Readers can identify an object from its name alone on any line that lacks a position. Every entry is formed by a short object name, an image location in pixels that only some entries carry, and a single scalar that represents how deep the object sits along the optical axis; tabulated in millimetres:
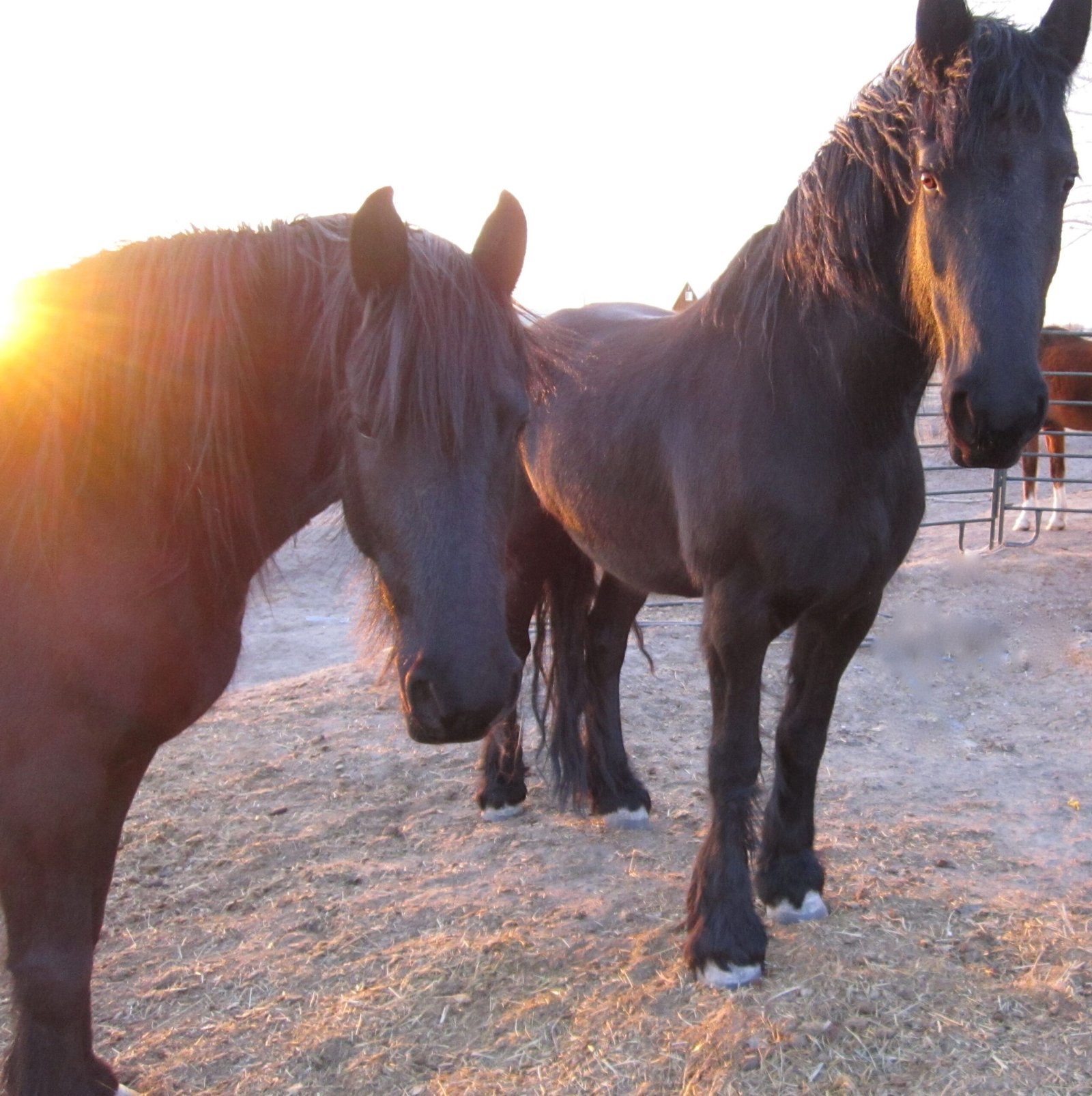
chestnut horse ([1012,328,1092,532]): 9766
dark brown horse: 1616
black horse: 2076
